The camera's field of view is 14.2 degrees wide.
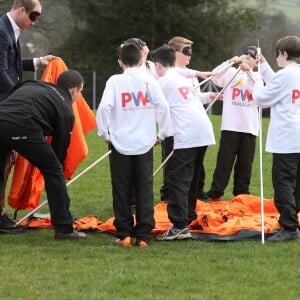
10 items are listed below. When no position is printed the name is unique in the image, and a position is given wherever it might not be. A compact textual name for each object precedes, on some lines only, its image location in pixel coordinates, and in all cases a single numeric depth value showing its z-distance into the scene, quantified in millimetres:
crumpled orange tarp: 11715
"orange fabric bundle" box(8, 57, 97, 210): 12696
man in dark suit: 11568
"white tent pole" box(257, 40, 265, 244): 10913
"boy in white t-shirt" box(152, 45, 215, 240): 11488
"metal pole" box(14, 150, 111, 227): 12169
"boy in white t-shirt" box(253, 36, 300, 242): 11072
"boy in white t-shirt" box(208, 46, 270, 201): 14706
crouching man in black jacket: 10888
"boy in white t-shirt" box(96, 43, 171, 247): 10827
